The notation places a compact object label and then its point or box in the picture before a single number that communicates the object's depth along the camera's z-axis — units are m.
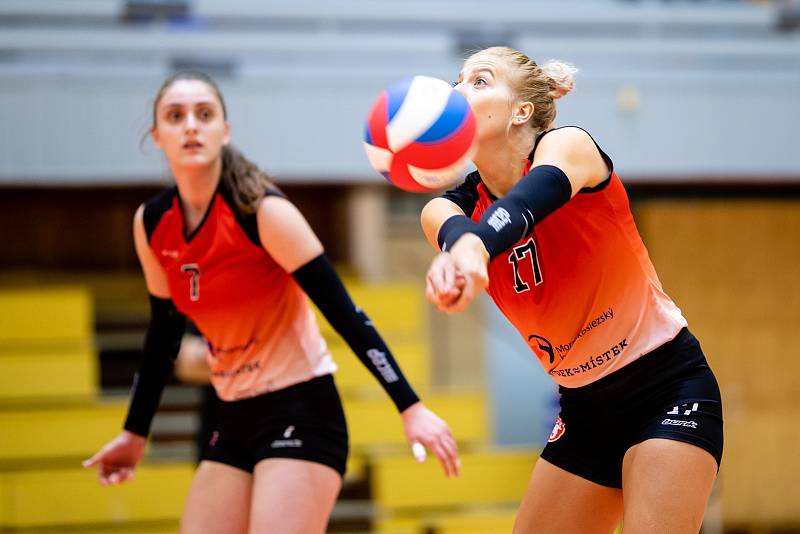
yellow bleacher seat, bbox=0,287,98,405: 14.15
